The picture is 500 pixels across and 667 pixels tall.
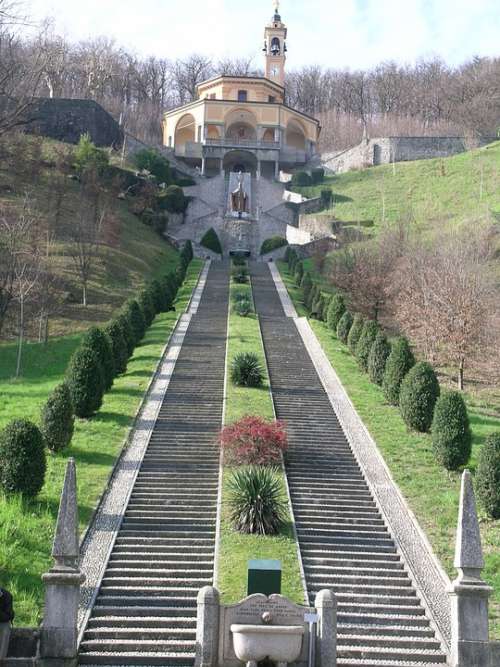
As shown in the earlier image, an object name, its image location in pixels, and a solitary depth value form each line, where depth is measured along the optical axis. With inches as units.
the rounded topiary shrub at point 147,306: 1445.6
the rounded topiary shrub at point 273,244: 2402.8
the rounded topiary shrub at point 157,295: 1576.0
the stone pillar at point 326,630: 443.8
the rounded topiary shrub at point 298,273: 1990.7
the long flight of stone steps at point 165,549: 500.7
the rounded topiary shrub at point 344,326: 1393.9
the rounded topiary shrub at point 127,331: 1190.3
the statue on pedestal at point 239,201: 2721.5
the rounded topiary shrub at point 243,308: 1583.4
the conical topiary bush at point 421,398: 902.4
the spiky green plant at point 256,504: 633.0
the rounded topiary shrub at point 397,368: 1005.2
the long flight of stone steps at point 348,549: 513.0
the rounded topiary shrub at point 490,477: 678.5
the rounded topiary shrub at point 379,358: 1117.1
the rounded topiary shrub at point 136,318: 1323.8
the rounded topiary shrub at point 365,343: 1187.9
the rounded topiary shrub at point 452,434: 786.2
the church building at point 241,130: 3161.9
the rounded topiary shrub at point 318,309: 1616.3
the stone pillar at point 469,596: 454.9
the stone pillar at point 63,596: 450.9
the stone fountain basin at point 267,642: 437.4
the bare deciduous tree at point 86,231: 1615.5
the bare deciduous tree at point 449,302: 1185.4
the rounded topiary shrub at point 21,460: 664.4
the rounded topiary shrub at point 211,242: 2429.9
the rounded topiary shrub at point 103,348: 965.8
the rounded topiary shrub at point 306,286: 1765.3
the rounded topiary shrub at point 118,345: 1114.1
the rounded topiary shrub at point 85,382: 906.7
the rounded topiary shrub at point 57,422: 787.4
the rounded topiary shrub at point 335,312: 1489.9
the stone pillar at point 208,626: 443.2
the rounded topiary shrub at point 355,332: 1288.1
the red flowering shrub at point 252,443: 770.8
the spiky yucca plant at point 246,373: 1068.5
